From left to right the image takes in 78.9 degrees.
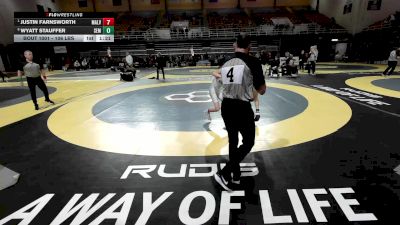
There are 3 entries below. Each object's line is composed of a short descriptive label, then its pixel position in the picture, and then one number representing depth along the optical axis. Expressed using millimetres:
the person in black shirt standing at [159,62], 14823
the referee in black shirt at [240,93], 2900
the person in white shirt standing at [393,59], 12650
